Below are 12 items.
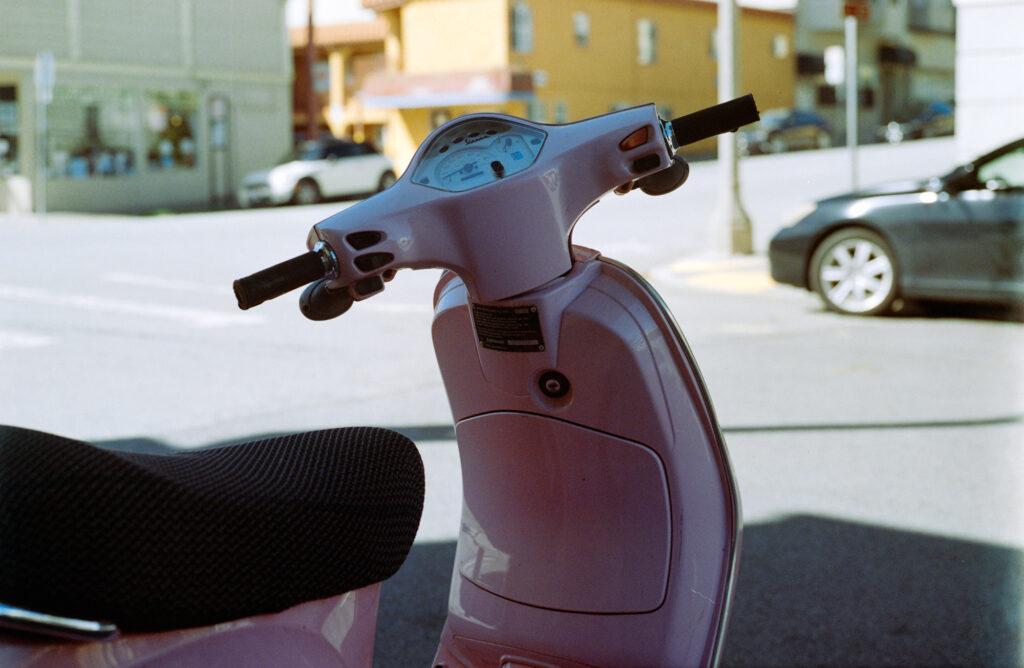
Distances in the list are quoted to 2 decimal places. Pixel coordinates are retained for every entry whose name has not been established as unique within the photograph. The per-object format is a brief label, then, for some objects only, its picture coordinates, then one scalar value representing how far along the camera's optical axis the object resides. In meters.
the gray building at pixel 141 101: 25.61
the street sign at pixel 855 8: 12.65
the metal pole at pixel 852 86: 12.91
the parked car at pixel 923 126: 40.56
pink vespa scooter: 1.34
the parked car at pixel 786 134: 38.19
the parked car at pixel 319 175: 26.69
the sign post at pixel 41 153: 25.34
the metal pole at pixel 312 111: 32.69
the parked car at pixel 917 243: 9.09
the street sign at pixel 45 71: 19.88
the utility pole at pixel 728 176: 12.95
